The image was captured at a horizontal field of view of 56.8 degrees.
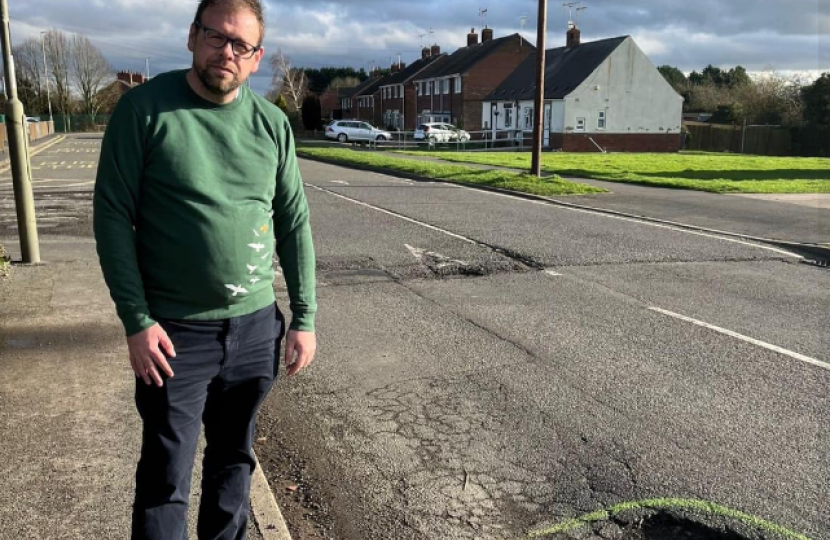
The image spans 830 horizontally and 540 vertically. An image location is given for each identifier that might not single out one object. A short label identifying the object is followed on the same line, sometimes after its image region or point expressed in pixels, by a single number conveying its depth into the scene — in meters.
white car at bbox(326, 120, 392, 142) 51.84
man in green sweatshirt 2.37
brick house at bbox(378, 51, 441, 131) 72.56
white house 47.25
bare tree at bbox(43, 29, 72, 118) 91.50
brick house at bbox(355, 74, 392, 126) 82.19
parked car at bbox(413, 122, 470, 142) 48.97
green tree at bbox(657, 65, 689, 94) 85.44
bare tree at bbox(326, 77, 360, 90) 105.62
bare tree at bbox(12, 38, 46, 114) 87.48
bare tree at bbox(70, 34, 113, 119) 93.31
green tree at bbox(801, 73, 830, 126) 47.62
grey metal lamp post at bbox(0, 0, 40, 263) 8.61
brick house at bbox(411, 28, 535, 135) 60.81
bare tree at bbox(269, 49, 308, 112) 83.62
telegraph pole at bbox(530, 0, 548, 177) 20.45
